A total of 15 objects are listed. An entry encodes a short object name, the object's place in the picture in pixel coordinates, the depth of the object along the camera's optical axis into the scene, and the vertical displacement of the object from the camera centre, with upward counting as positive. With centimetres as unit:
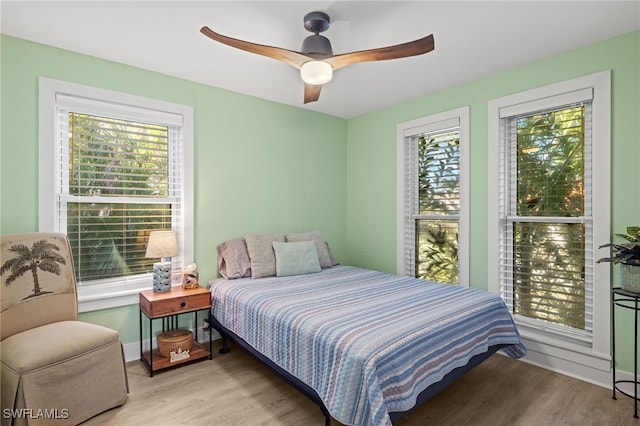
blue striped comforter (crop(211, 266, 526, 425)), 166 -72
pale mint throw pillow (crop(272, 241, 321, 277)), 335 -47
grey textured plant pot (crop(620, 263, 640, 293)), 216 -43
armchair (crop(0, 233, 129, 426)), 184 -79
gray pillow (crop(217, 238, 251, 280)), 326 -47
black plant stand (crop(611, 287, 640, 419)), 214 -75
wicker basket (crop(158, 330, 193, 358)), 283 -111
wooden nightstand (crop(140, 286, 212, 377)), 267 -79
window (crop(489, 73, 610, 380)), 254 +3
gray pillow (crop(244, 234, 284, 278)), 328 -43
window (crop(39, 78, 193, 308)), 267 +29
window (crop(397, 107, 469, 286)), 338 +16
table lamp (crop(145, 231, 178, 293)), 286 -34
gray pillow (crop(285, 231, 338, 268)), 376 -37
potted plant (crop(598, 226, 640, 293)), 215 -31
